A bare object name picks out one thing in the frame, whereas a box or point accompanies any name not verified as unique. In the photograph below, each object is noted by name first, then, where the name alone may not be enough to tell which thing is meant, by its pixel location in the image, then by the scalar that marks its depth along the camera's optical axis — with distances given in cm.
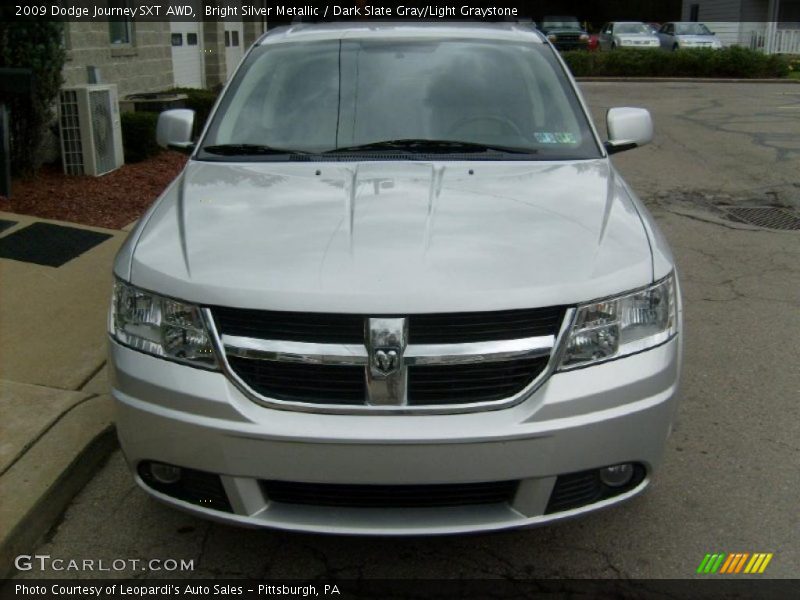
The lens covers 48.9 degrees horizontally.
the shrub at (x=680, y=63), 2539
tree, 751
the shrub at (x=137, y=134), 940
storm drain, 778
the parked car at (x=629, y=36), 3212
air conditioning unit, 831
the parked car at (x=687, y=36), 3052
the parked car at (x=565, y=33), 3397
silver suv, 256
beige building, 1062
